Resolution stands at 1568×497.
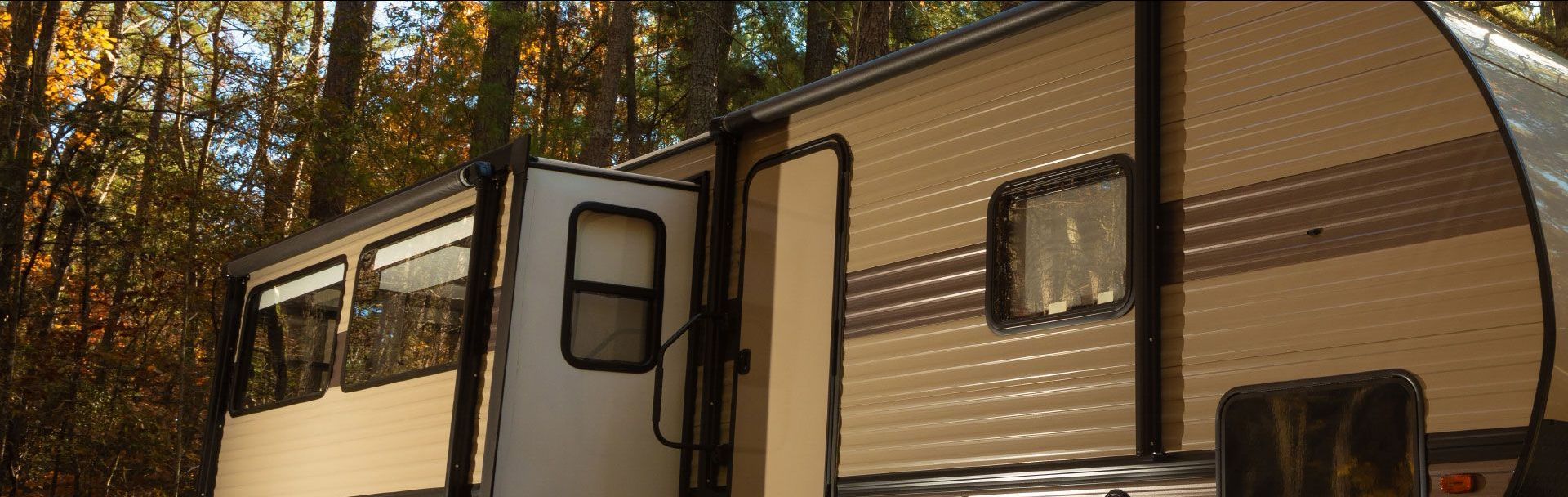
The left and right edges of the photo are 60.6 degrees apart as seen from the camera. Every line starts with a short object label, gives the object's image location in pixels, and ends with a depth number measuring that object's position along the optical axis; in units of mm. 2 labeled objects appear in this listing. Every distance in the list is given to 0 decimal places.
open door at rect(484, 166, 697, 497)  5371
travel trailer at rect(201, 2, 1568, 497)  3023
